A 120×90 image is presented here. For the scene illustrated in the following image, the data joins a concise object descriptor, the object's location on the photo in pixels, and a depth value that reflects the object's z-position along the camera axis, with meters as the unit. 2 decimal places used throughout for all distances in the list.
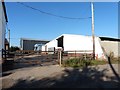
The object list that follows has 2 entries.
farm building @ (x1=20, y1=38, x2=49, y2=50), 32.52
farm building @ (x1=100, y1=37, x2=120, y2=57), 13.21
